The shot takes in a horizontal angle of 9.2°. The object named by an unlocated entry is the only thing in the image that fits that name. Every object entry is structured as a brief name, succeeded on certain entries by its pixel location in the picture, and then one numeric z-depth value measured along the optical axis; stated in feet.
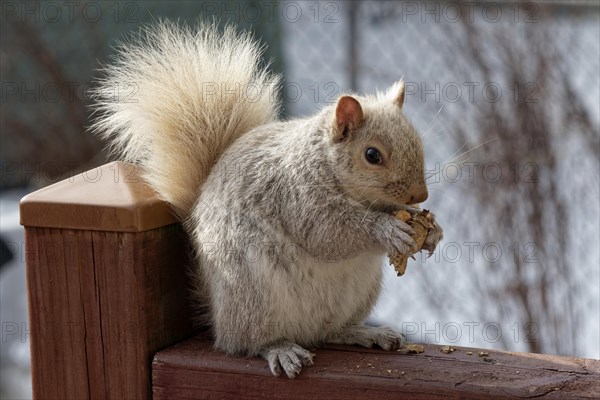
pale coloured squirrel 9.00
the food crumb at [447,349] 9.02
